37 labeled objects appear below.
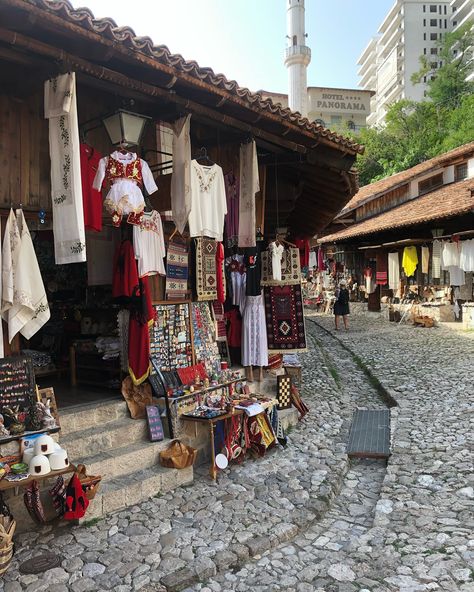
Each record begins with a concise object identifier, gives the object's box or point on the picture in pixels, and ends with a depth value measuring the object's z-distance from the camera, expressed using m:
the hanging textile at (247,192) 6.46
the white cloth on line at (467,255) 16.29
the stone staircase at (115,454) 4.80
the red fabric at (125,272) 5.95
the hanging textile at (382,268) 23.33
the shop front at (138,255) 4.36
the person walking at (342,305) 18.36
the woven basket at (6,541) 3.64
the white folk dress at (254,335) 7.75
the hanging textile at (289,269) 8.09
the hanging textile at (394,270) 21.98
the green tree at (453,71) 45.25
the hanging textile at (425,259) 19.39
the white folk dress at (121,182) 4.97
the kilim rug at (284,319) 8.38
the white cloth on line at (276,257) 7.95
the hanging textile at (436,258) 18.30
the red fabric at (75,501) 4.19
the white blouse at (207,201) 5.92
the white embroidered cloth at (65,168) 4.24
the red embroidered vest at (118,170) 5.03
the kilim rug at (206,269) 7.02
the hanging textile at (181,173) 5.40
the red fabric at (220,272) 7.35
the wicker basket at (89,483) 4.36
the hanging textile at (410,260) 20.28
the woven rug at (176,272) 6.59
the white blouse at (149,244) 5.88
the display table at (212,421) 5.53
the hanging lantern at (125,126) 5.11
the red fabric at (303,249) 10.85
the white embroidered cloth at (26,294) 4.59
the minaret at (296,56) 39.41
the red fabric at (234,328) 8.04
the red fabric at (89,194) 5.14
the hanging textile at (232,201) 7.32
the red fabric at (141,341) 5.96
